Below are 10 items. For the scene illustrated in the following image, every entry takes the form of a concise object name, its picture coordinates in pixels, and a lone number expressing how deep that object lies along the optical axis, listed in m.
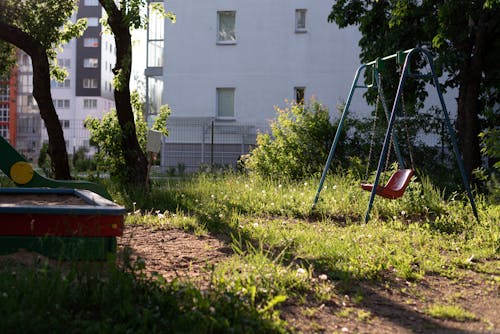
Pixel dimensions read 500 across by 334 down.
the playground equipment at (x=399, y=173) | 7.86
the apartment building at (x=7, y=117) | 79.25
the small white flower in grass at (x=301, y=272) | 4.80
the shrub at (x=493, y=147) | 8.13
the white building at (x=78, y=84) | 82.06
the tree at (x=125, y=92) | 11.09
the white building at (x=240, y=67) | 24.69
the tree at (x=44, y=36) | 10.91
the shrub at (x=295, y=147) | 13.28
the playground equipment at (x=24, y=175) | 6.95
